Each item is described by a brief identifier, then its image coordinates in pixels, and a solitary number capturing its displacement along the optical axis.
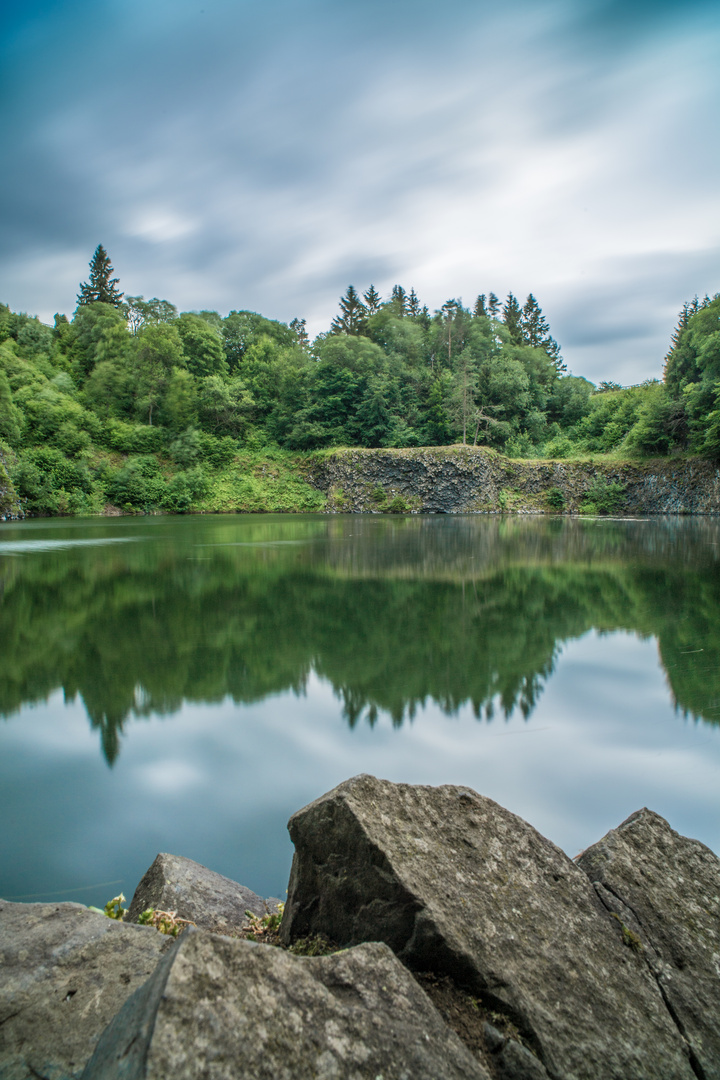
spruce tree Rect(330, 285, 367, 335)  72.31
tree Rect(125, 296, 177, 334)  72.69
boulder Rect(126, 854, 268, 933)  2.45
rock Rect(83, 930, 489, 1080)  1.04
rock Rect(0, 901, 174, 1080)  1.45
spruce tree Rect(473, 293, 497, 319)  77.81
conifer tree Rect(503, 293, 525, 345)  71.56
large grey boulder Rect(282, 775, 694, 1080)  1.57
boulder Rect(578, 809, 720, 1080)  1.71
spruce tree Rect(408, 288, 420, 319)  79.12
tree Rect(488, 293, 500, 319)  80.31
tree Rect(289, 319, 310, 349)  88.32
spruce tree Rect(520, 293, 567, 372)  78.69
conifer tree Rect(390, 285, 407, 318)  75.44
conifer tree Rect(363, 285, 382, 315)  79.12
